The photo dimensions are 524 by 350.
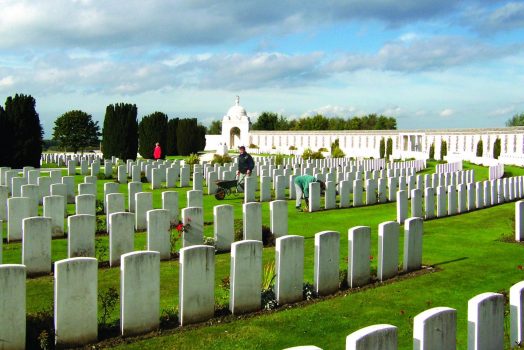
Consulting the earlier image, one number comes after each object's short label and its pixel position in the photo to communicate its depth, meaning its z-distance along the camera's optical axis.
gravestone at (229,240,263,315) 7.12
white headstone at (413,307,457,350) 4.47
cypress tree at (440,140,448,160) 49.19
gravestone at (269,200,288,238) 11.49
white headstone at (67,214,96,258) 9.37
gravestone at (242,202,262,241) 10.95
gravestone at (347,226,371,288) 8.43
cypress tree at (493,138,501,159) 48.16
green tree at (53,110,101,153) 63.53
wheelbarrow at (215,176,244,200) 18.75
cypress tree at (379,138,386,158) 53.82
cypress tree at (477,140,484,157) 49.28
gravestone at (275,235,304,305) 7.58
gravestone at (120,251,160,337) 6.33
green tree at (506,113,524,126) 104.84
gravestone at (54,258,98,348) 5.96
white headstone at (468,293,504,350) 4.95
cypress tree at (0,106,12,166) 27.86
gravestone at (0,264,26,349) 5.71
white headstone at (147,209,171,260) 9.84
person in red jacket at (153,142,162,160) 31.85
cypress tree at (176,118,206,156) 52.72
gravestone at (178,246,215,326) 6.73
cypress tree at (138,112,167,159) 46.84
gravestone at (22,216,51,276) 8.63
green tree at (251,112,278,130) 107.69
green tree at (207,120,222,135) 123.06
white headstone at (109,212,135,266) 9.39
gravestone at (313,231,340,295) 8.02
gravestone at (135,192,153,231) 12.65
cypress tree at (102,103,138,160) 37.75
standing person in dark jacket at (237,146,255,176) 19.73
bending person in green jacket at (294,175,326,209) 17.06
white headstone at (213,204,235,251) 10.70
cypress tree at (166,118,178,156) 53.22
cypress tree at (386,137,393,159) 53.23
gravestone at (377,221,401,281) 8.89
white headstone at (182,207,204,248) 10.53
